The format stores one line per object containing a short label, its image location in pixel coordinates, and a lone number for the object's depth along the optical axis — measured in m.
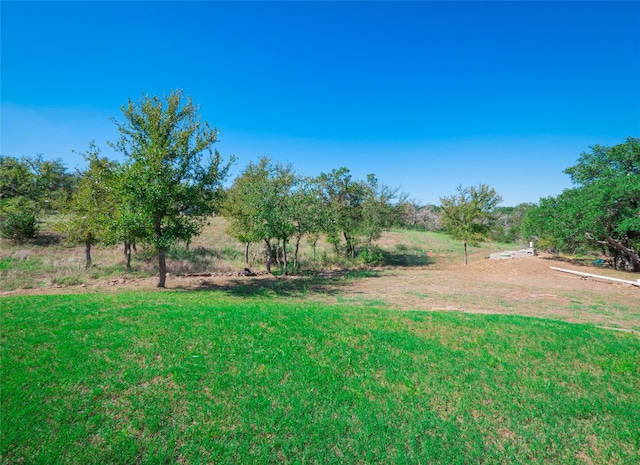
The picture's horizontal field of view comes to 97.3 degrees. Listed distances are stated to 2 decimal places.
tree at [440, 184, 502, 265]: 27.12
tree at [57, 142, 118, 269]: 12.89
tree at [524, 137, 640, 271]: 20.39
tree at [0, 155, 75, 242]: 21.91
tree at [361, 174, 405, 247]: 26.06
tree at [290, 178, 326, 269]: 19.97
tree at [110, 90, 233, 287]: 12.27
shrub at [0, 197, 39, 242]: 21.70
